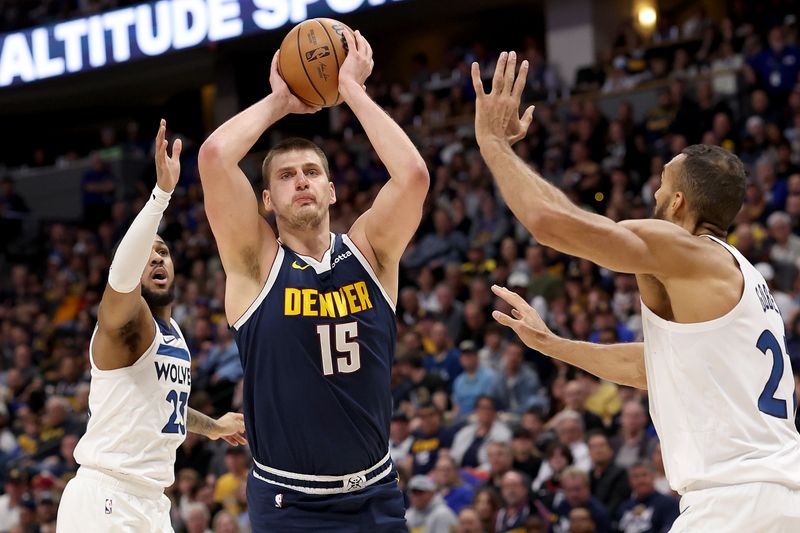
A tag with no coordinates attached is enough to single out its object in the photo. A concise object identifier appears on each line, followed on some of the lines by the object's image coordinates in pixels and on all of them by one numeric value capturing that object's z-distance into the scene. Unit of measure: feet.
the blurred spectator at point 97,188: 67.67
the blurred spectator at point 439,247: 46.34
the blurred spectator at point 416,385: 37.37
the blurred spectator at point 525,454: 31.68
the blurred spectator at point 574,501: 28.50
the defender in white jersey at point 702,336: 12.93
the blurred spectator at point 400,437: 35.37
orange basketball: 16.03
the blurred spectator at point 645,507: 27.50
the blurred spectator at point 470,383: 36.65
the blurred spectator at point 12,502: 40.11
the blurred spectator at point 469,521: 29.32
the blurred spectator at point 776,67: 45.27
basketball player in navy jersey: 14.66
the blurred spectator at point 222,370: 42.27
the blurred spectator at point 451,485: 31.96
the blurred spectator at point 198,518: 35.12
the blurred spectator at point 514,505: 29.55
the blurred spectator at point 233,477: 36.14
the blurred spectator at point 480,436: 33.71
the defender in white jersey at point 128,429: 18.10
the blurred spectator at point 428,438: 34.35
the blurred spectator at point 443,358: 38.55
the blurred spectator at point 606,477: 29.37
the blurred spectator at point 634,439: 30.32
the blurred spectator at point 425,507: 31.14
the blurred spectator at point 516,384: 36.01
